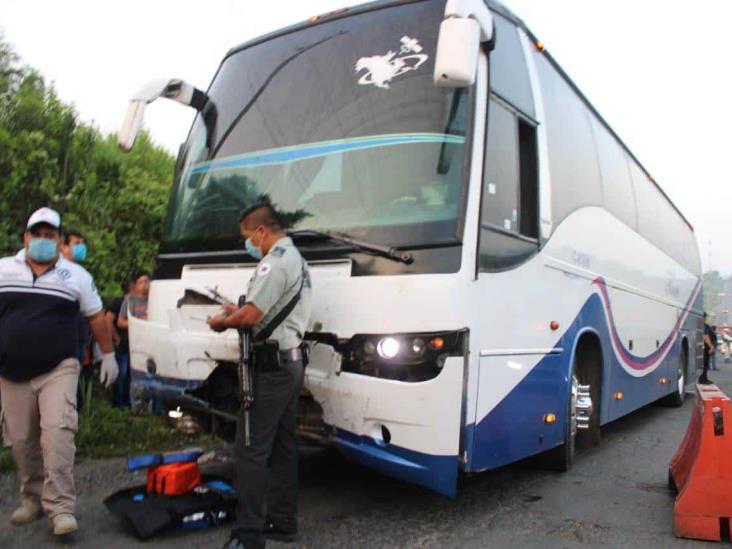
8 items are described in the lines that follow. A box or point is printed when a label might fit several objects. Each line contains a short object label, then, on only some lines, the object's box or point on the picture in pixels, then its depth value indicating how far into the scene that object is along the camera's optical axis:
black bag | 4.24
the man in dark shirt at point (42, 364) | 4.26
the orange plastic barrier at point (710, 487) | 4.55
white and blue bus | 4.11
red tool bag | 4.58
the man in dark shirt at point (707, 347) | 16.76
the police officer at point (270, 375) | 3.90
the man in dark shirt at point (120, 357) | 8.07
